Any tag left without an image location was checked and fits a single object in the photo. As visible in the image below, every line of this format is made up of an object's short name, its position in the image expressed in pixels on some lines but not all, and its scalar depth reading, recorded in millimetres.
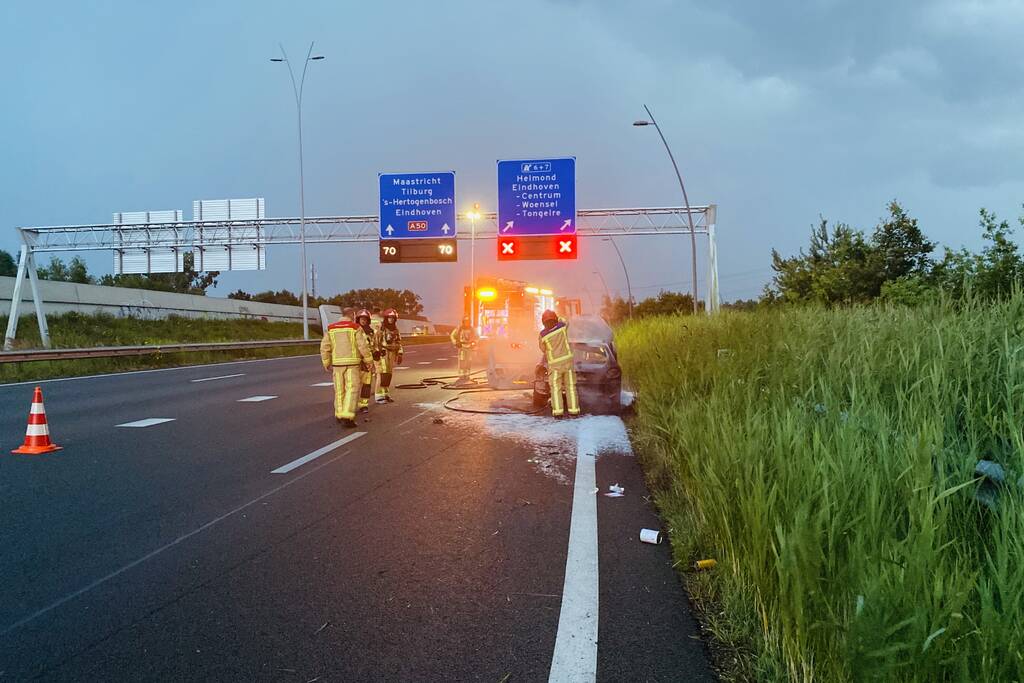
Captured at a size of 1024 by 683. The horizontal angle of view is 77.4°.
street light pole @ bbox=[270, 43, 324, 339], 29500
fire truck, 21609
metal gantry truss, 26984
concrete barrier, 36041
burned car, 11242
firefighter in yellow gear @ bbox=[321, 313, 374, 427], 9266
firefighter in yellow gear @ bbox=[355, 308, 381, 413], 10917
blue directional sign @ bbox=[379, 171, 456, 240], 26031
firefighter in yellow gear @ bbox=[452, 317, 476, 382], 17578
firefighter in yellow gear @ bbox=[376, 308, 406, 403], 12972
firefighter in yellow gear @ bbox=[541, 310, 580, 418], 10102
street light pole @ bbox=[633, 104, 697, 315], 24297
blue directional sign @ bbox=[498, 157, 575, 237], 24766
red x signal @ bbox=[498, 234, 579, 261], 25141
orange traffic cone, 7688
